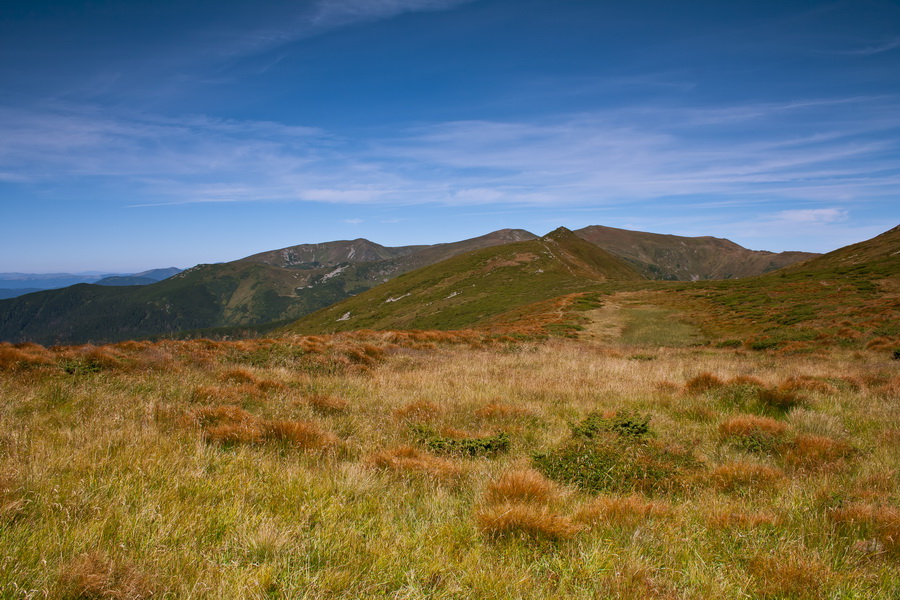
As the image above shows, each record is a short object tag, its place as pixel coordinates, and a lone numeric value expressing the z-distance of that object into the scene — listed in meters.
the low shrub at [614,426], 6.50
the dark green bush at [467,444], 5.86
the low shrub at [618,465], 4.93
